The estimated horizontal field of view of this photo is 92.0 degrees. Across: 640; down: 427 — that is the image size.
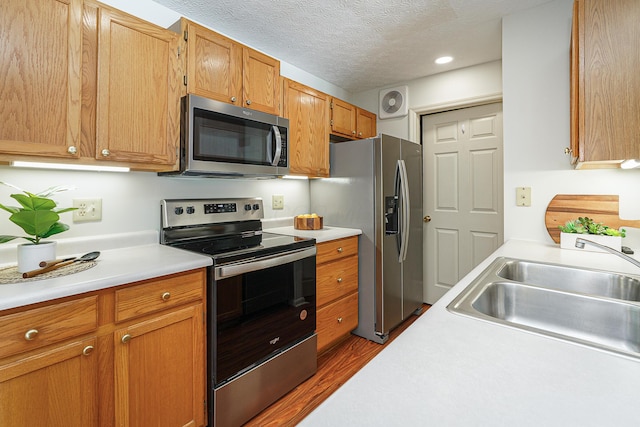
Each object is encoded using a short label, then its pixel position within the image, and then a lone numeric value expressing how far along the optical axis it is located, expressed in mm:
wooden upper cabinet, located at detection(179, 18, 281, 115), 1720
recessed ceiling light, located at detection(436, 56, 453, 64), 2646
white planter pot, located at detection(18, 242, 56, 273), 1188
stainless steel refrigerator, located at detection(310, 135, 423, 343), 2469
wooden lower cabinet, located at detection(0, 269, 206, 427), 994
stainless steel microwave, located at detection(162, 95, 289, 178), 1676
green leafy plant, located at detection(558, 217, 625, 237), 1567
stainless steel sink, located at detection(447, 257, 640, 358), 870
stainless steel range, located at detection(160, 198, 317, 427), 1495
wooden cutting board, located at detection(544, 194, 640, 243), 1681
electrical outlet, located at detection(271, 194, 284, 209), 2633
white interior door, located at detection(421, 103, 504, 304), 2852
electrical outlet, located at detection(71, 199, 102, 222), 1576
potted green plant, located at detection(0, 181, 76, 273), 1165
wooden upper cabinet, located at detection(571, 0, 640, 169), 1267
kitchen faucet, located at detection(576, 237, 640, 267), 919
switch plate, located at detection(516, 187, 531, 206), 1942
